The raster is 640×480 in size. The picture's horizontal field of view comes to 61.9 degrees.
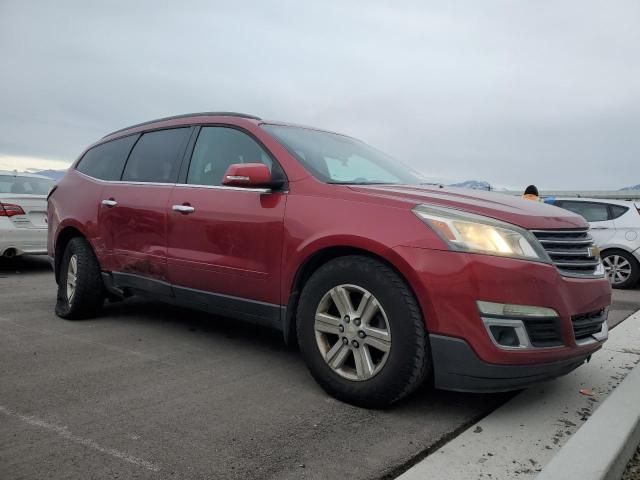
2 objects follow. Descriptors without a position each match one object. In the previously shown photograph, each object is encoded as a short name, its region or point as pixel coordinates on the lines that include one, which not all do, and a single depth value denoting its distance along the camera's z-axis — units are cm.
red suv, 255
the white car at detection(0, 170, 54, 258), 727
